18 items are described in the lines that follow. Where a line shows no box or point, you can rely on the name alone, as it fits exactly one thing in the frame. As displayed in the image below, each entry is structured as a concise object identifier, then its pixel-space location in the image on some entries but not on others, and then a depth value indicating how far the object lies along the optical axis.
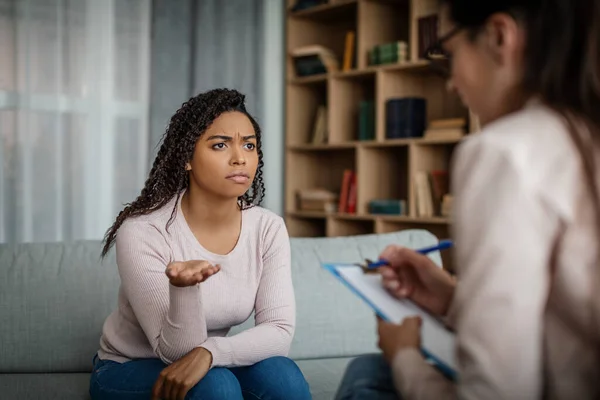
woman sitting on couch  1.44
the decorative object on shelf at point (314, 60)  4.08
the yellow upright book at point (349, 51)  3.96
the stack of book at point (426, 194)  3.57
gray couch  1.90
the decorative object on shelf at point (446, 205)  3.43
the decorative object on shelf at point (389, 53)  3.63
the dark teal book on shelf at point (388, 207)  3.68
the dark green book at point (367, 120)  3.87
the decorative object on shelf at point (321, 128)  4.20
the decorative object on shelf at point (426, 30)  3.46
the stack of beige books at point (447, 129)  3.38
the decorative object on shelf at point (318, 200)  4.08
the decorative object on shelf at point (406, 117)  3.62
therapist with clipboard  0.70
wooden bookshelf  3.67
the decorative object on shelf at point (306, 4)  4.12
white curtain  3.43
